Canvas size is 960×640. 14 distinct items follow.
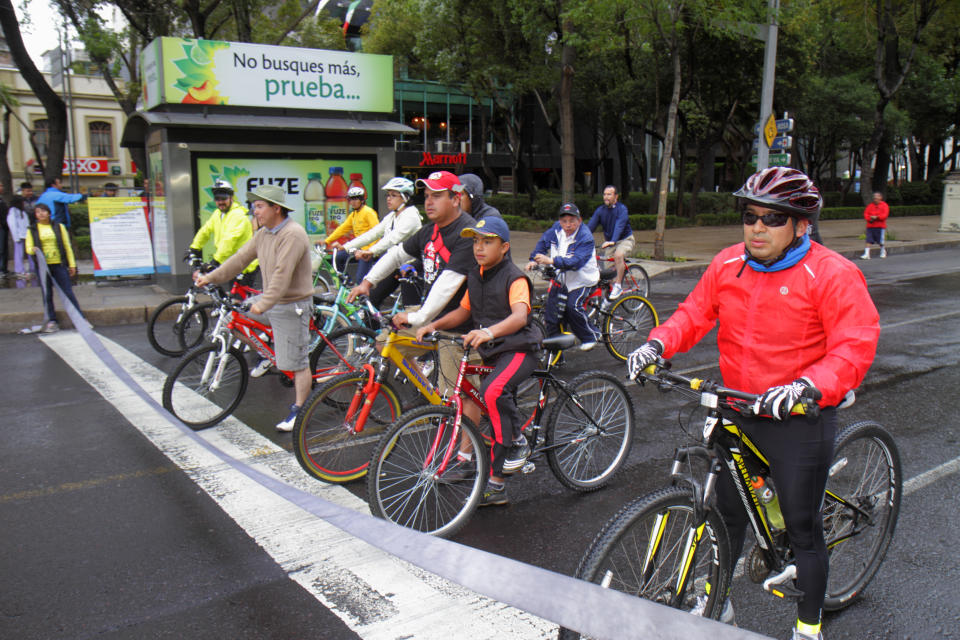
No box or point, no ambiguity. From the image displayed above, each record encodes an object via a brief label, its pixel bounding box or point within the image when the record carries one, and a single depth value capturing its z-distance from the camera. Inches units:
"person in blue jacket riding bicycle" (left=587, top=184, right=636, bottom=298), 390.6
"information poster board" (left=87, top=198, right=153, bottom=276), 514.9
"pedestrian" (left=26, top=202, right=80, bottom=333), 368.2
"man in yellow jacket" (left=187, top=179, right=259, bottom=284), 324.8
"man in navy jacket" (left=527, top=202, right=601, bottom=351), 298.2
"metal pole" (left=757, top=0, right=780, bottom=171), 643.5
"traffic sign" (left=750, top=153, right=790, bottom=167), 657.6
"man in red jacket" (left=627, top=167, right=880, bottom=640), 101.7
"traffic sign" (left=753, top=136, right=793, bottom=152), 644.7
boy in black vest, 165.0
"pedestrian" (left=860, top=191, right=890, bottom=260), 730.8
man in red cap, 187.8
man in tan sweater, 218.5
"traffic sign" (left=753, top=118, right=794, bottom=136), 632.2
